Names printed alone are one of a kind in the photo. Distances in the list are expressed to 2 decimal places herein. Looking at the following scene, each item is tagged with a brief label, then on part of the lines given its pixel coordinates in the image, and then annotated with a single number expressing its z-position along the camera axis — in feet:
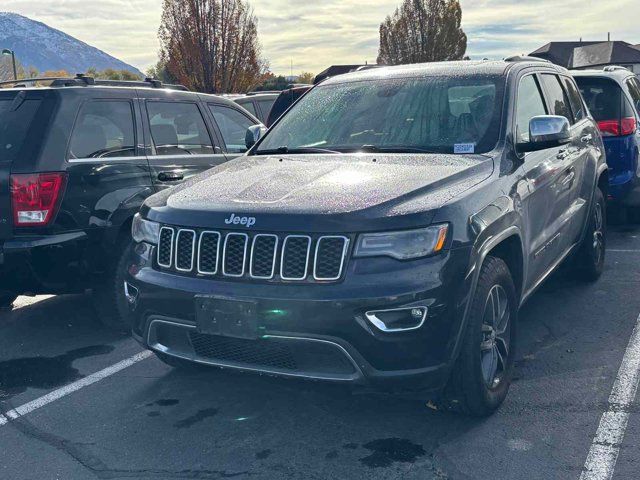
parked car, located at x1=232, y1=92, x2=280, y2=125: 35.78
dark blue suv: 26.35
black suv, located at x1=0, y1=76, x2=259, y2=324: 16.02
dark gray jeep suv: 10.84
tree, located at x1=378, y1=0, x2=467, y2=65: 212.23
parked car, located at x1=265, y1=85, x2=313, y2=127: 33.11
